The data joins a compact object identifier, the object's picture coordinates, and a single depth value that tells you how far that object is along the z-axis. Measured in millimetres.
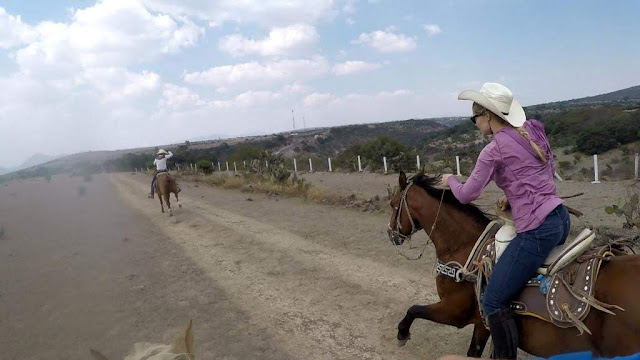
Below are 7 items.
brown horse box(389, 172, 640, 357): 2420
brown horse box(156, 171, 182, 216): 14203
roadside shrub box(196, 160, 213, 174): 34875
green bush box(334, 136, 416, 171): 24938
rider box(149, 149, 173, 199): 15048
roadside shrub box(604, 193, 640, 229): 7047
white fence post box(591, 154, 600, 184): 12962
